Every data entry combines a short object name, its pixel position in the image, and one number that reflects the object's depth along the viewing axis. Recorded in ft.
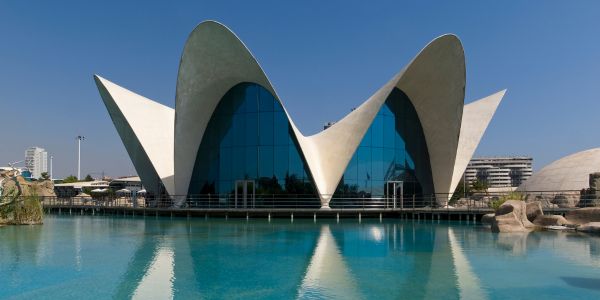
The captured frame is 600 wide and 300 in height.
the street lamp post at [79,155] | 252.17
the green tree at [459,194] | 100.10
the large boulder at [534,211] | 64.59
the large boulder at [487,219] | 68.80
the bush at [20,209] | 67.92
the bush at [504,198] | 73.00
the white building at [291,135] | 86.22
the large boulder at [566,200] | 80.89
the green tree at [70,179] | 273.25
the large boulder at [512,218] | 57.21
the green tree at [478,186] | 204.95
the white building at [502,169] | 500.45
